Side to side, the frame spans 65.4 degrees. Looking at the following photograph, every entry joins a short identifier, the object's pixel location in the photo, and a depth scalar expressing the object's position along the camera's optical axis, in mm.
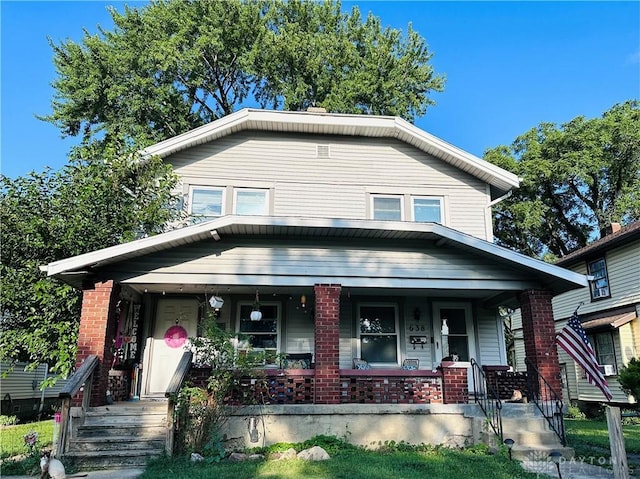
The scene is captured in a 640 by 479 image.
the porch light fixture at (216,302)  9727
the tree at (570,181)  25078
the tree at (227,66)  20500
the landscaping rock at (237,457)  7469
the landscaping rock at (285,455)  7520
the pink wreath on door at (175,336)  11008
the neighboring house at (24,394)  15945
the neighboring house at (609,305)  16125
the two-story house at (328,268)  8766
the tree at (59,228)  10188
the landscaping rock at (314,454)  7277
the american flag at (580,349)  8172
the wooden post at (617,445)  5500
